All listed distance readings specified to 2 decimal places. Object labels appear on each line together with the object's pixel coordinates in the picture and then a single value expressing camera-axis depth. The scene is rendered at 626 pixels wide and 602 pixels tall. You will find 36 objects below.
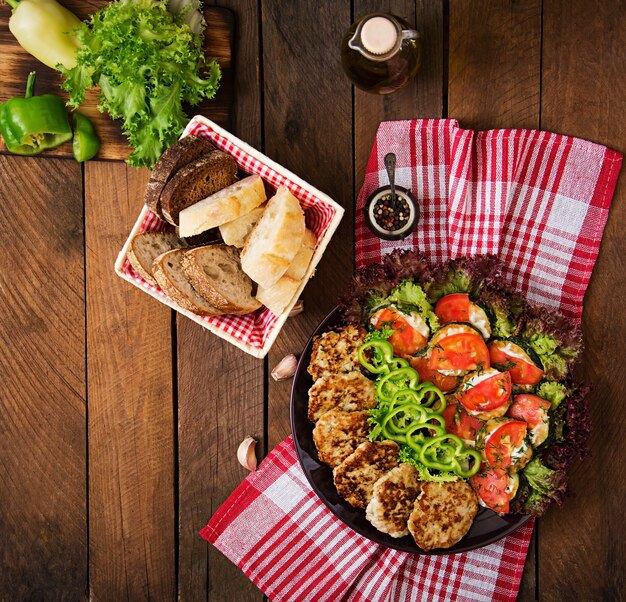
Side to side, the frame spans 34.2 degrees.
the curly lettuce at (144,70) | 1.08
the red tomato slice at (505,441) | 1.05
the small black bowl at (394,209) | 1.13
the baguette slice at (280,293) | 1.06
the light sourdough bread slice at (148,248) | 1.07
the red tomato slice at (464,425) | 1.07
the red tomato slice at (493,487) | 1.06
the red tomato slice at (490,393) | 1.04
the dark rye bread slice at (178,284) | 1.06
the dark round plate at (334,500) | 1.08
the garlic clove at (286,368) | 1.18
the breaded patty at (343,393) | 1.09
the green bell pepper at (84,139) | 1.17
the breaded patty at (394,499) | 1.08
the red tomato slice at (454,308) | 1.08
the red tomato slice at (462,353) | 1.05
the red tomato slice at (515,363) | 1.07
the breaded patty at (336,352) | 1.09
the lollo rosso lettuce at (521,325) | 1.07
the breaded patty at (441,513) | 1.07
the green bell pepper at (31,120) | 1.14
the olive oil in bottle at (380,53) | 1.05
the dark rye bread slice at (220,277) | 1.06
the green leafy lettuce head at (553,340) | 1.07
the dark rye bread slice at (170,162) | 1.06
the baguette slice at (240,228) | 1.07
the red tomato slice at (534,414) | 1.06
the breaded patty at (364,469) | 1.08
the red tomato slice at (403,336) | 1.06
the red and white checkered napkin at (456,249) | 1.15
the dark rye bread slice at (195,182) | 1.05
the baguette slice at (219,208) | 1.05
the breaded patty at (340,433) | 1.09
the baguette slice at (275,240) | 1.04
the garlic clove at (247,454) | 1.19
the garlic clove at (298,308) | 1.17
